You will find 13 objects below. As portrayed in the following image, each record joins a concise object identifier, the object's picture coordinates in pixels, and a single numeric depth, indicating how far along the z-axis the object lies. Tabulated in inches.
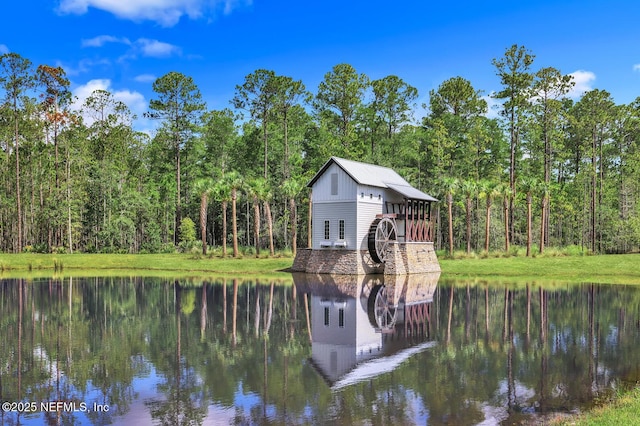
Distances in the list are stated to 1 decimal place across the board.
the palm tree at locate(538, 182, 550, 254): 2098.9
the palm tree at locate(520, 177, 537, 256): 2142.0
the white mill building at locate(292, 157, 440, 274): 1752.0
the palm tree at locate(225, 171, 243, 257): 2129.7
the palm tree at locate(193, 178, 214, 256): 2193.7
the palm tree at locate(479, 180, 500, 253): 2151.8
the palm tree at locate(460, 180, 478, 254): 2143.2
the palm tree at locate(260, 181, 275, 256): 2165.4
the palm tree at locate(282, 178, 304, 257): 2121.1
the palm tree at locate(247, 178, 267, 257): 2139.0
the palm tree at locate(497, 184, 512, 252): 2143.2
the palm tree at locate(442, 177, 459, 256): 2137.1
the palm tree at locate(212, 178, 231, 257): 2165.4
